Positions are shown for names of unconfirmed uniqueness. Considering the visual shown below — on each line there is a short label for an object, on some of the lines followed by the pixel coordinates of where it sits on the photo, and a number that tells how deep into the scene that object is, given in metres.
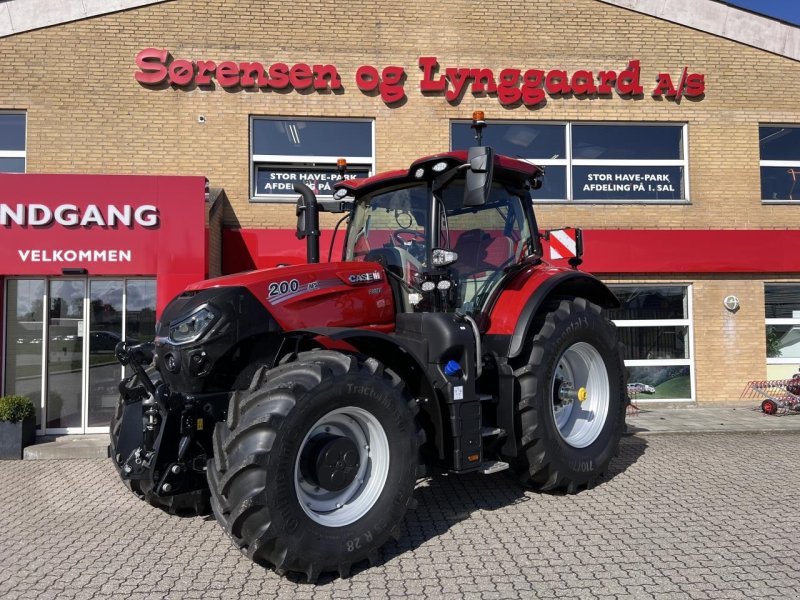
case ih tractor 3.24
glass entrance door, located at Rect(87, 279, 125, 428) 7.96
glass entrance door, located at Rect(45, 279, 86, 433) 7.93
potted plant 6.98
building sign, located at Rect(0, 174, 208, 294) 7.49
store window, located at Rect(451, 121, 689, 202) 10.15
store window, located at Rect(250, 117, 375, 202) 9.68
